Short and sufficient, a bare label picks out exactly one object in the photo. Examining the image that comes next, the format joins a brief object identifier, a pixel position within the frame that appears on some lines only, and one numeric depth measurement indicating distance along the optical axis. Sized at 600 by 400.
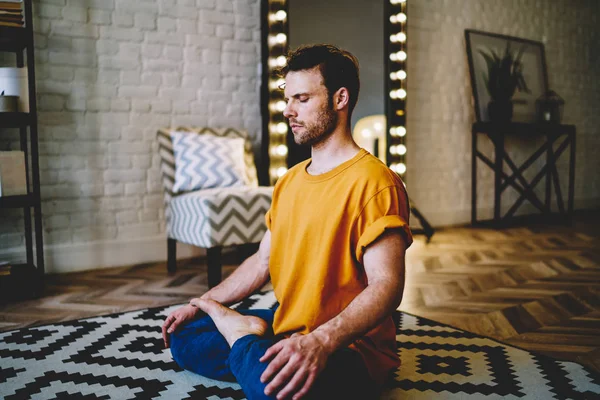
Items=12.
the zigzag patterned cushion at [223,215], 2.58
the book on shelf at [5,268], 2.50
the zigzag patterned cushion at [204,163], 2.93
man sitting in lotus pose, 1.12
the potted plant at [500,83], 4.48
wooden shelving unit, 2.41
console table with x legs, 4.43
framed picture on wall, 4.56
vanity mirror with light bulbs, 3.38
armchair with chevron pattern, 2.60
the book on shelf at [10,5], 2.40
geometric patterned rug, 1.47
